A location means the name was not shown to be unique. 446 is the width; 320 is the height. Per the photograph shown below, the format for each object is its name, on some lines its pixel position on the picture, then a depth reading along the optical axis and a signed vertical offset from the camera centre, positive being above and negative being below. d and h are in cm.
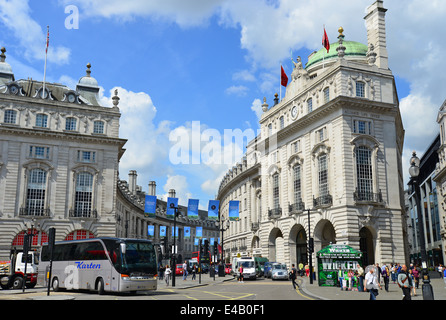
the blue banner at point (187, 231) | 6956 +316
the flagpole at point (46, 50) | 5496 +2437
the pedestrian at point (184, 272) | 5058 -216
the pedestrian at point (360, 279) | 2955 -176
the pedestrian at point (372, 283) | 1861 -129
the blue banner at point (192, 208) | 5312 +505
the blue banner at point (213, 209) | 5528 +515
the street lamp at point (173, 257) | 3719 -43
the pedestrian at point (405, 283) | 1783 -124
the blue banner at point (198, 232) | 6635 +288
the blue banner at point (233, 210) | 5888 +530
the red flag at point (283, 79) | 6041 +2242
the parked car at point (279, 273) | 4616 -211
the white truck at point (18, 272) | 3244 -141
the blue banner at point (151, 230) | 7381 +355
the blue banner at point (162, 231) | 7338 +338
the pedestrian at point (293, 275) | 3205 -161
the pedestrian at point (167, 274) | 3888 -182
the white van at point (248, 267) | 4800 -158
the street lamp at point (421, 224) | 1673 +104
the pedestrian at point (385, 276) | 3035 -162
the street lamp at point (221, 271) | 5616 -230
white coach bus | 2555 -74
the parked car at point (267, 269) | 5181 -196
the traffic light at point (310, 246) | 3822 +45
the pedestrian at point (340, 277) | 3085 -172
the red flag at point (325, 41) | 5262 +2373
